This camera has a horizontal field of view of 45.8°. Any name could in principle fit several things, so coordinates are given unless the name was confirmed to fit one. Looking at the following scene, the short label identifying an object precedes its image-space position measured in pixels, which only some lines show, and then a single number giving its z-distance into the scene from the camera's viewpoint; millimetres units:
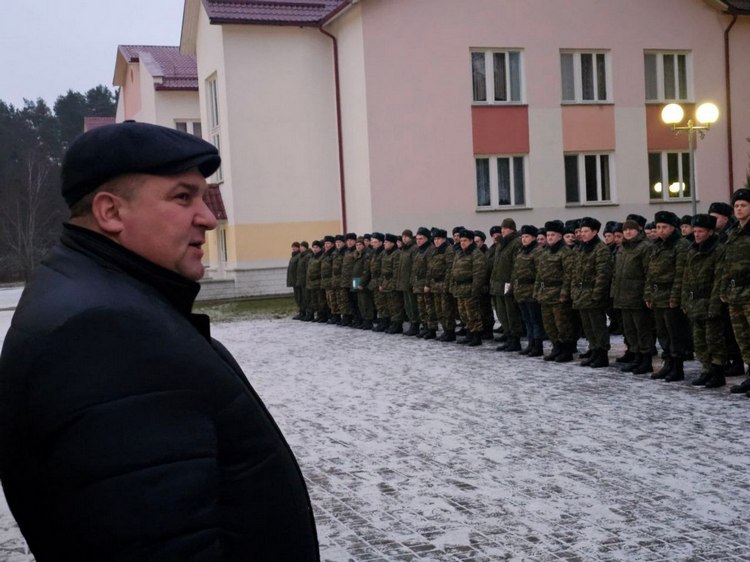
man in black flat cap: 1547
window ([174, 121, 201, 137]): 34347
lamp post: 14273
